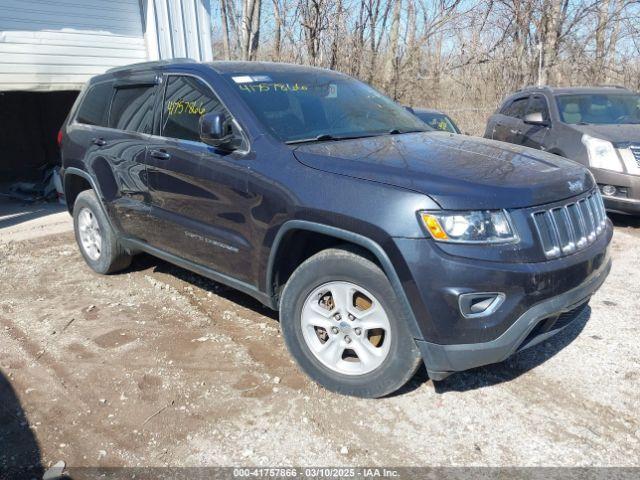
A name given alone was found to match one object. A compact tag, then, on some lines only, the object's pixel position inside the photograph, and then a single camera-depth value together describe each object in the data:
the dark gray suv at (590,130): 6.41
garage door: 7.78
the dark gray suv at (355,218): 2.68
